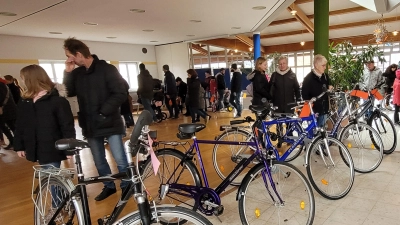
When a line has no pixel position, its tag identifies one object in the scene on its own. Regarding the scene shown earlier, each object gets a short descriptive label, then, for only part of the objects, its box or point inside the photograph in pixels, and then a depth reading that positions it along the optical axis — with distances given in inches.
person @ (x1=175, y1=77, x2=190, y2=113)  344.3
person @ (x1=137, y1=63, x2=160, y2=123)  247.9
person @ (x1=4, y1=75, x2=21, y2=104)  221.5
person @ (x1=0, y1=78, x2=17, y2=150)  182.9
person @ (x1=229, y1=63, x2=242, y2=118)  289.6
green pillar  177.8
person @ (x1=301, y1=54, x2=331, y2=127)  132.8
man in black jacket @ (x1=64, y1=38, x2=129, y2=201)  89.9
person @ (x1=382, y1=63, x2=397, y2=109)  265.3
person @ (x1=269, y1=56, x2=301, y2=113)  140.1
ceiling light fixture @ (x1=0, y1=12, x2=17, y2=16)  216.1
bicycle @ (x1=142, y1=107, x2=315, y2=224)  70.2
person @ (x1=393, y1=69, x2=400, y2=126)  196.2
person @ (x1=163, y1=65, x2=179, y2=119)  289.6
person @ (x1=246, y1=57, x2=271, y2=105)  144.3
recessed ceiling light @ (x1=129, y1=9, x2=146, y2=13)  231.9
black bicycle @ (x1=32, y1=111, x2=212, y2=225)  43.2
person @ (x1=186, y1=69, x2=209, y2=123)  255.6
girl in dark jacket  75.4
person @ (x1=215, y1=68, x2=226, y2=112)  340.8
